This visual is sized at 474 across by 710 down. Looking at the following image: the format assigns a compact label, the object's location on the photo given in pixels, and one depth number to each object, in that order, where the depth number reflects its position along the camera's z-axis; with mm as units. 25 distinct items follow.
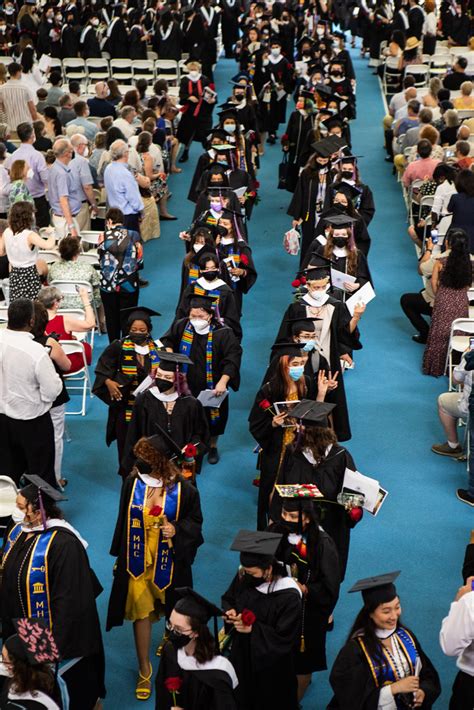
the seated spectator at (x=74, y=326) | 8211
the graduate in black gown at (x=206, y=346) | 7719
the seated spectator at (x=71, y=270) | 9078
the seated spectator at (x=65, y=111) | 14140
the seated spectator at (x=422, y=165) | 11938
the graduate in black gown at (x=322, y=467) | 5875
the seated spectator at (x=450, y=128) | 12711
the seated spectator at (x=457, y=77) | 15817
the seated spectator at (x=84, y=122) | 13375
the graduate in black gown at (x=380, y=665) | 4566
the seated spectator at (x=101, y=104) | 15086
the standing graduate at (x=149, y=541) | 5602
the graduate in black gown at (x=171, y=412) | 6609
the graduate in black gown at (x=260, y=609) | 4906
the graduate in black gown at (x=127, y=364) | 7316
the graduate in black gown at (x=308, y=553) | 5285
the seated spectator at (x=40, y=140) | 12992
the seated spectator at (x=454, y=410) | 7511
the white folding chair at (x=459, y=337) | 8961
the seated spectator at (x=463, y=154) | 11312
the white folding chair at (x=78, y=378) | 8470
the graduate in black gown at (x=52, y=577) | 5164
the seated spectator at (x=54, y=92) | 15328
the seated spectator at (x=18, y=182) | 10375
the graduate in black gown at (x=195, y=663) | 4602
